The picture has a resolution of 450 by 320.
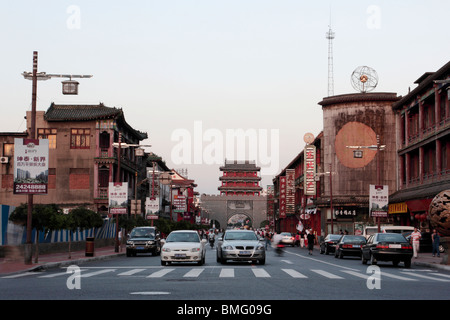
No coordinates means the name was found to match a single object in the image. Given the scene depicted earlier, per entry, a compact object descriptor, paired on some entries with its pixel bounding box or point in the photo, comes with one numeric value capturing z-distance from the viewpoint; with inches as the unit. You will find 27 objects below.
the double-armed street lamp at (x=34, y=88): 970.7
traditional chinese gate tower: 6530.5
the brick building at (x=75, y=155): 2650.1
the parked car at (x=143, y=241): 1473.9
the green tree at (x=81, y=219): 1339.8
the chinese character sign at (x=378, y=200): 1568.7
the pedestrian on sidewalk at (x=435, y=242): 1393.9
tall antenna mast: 3303.4
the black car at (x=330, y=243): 1704.0
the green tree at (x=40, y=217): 1133.1
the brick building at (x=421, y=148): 1839.3
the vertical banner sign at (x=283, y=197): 4061.0
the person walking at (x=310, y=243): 1689.2
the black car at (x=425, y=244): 1688.0
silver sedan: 1004.6
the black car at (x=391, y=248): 1018.7
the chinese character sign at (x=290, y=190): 3941.4
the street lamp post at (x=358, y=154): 1923.1
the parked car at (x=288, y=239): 2611.0
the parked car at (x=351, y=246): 1419.7
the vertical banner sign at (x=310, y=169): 2918.3
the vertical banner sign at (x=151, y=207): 2258.9
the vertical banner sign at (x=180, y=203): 3908.7
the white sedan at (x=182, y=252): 986.7
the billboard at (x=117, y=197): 1596.9
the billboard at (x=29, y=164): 950.4
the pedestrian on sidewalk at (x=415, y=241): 1392.7
